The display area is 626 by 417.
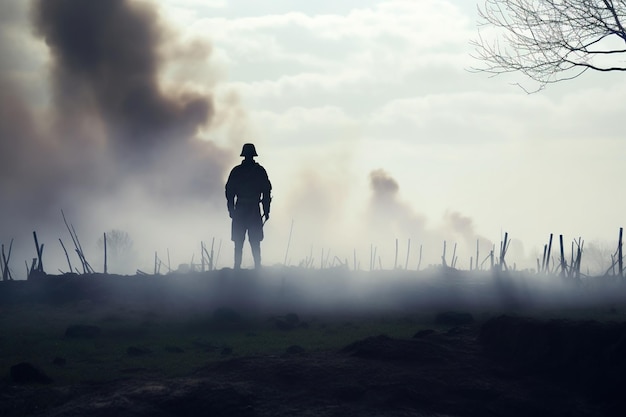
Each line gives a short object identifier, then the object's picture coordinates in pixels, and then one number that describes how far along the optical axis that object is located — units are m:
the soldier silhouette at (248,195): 22.66
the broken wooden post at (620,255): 32.64
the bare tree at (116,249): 82.12
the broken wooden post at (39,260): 27.68
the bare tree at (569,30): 18.41
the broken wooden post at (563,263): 30.18
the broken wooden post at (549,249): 32.89
